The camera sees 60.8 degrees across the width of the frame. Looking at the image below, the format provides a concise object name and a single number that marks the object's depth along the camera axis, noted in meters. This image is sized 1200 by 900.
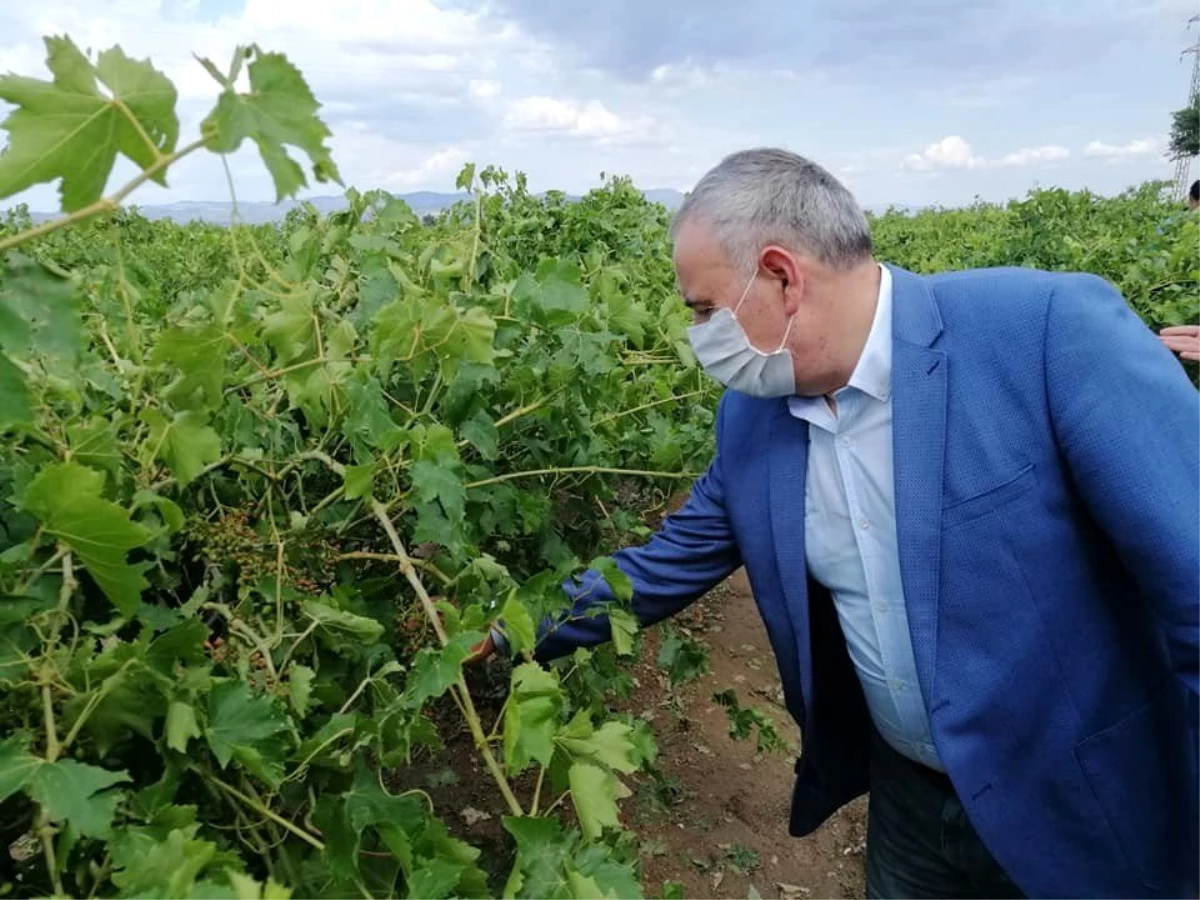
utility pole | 46.38
